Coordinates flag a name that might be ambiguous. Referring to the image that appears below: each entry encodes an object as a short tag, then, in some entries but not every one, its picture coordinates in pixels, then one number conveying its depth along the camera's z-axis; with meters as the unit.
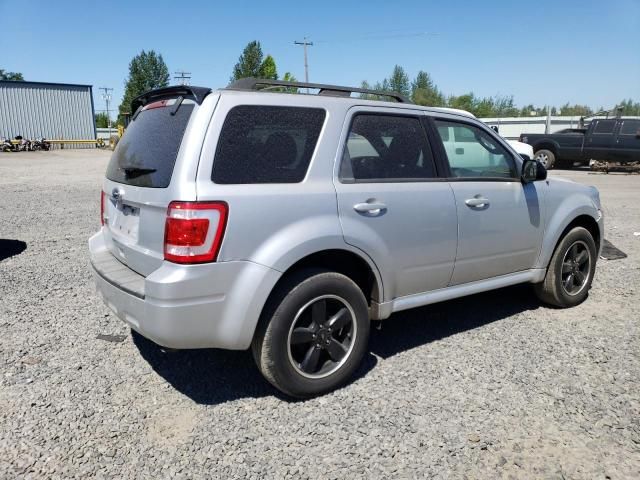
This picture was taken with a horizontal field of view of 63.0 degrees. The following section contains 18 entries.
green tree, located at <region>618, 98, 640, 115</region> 90.07
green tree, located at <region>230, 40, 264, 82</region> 71.31
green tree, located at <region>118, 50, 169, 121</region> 81.00
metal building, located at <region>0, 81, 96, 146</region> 42.75
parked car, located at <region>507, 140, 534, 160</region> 14.15
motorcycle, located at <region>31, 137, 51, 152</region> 38.06
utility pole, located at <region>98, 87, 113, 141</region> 73.75
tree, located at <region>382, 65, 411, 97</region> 107.25
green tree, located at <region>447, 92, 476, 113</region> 82.81
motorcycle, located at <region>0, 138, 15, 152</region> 35.84
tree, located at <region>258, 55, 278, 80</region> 66.62
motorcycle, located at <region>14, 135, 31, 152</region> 36.38
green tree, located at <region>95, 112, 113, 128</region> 94.66
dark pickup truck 19.17
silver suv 2.84
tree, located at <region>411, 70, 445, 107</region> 83.86
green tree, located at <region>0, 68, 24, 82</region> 97.75
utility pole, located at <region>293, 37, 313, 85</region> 63.34
